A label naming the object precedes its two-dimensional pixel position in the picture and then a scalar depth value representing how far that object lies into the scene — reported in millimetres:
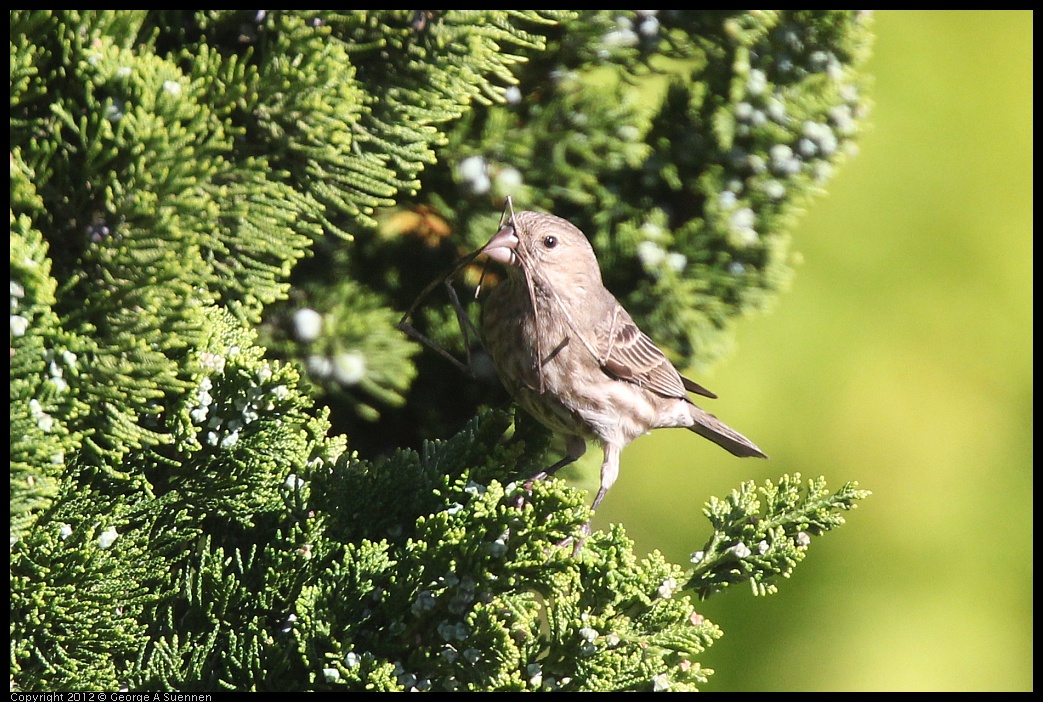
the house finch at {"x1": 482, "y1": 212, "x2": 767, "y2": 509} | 5437
